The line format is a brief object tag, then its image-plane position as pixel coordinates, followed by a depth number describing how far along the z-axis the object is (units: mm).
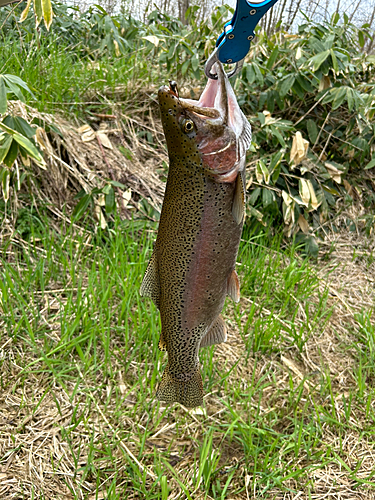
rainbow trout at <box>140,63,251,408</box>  900
